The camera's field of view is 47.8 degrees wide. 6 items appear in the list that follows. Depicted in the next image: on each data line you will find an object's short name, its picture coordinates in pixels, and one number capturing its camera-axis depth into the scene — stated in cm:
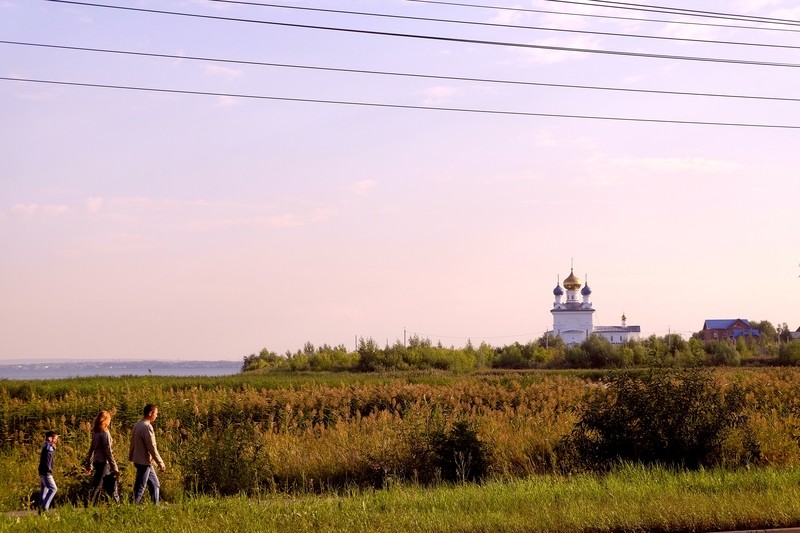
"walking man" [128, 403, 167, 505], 1448
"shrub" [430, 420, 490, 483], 1762
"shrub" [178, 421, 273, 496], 1631
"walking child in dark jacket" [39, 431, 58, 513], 1460
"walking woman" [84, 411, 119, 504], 1491
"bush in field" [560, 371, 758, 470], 1759
